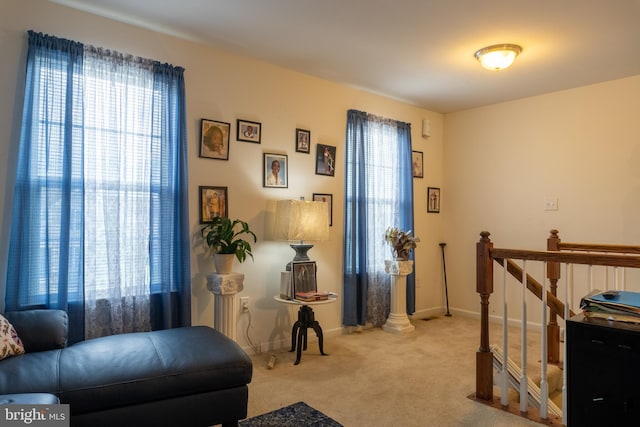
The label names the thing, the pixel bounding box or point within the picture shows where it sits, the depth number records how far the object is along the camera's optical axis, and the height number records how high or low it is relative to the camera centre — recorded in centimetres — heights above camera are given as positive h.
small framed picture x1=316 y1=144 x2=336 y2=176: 407 +57
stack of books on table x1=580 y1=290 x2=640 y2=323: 174 -37
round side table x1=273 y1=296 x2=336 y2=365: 339 -87
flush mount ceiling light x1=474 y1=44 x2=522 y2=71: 322 +127
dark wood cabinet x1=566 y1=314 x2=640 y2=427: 164 -62
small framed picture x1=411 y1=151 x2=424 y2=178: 500 +65
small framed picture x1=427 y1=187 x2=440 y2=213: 520 +23
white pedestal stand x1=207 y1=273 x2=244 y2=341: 306 -60
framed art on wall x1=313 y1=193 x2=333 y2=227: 404 +18
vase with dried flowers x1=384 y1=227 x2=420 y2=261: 429 -26
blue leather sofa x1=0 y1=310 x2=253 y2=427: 185 -73
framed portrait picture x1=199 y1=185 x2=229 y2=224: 328 +12
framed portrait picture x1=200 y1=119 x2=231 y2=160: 330 +62
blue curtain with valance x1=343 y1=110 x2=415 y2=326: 423 +15
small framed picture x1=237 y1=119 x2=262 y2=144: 352 +73
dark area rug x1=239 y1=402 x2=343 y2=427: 233 -114
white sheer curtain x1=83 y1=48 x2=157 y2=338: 275 +18
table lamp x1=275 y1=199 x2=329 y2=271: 341 -4
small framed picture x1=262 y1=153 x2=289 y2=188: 368 +42
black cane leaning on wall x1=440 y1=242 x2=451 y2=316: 529 -69
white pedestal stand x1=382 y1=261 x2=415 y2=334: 428 -83
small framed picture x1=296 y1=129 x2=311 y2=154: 391 +72
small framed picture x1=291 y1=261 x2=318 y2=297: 346 -49
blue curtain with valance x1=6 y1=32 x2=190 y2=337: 254 +19
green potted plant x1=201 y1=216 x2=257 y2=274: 312 -20
